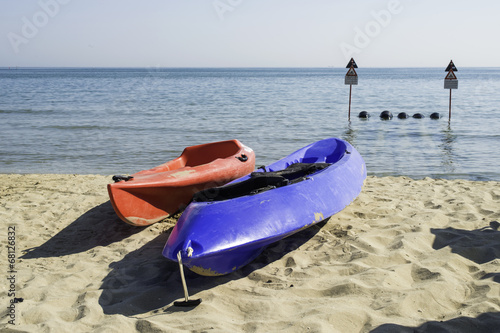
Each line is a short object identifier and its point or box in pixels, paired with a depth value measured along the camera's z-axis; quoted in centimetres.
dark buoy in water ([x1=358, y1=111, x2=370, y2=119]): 1834
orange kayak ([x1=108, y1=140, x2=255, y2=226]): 536
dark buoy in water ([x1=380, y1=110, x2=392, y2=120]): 1788
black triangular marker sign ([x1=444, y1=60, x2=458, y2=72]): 1475
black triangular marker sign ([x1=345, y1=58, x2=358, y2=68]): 1582
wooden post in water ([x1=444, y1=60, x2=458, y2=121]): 1481
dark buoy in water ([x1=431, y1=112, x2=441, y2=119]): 1776
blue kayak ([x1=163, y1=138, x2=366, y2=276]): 382
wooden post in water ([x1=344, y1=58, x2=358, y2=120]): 1582
